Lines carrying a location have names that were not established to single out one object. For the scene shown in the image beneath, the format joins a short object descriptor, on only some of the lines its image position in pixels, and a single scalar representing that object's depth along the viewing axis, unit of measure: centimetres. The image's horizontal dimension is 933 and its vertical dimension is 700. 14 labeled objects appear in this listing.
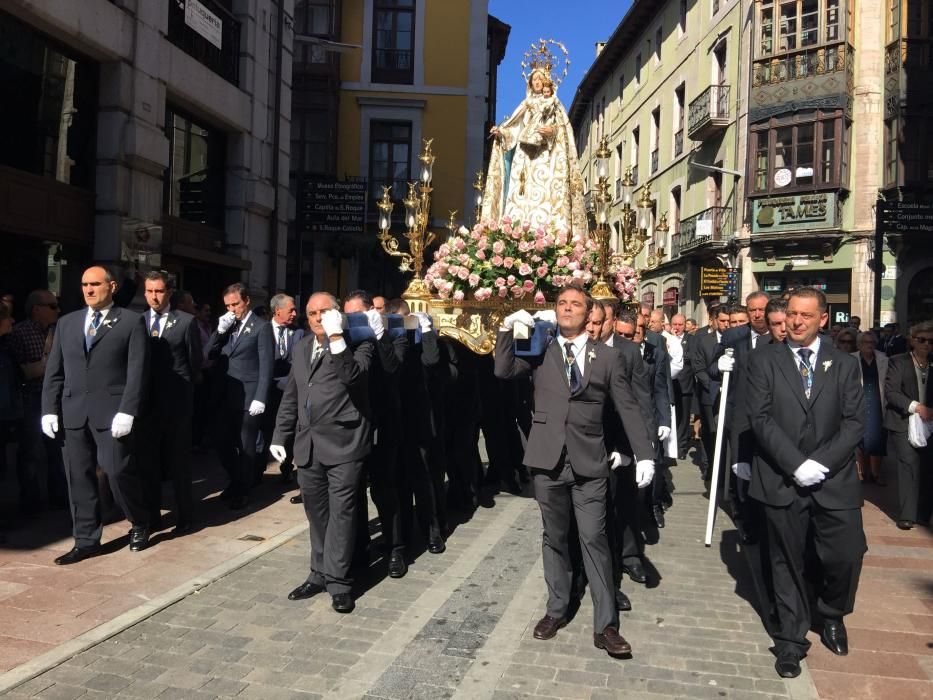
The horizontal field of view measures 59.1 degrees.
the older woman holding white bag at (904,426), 787
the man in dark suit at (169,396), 685
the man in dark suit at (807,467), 466
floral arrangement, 812
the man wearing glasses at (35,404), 723
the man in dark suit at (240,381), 796
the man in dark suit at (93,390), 614
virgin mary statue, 996
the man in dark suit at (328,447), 538
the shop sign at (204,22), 1449
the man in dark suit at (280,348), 886
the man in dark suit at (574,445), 484
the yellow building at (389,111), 2784
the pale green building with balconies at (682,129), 2783
